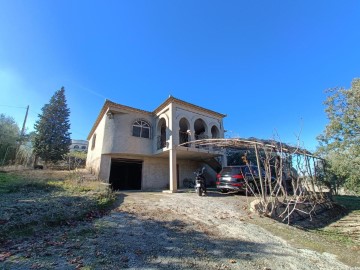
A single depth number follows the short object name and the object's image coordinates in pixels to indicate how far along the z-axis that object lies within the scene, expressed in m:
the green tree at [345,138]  13.72
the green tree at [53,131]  21.30
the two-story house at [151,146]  15.16
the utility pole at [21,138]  22.76
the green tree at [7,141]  22.10
